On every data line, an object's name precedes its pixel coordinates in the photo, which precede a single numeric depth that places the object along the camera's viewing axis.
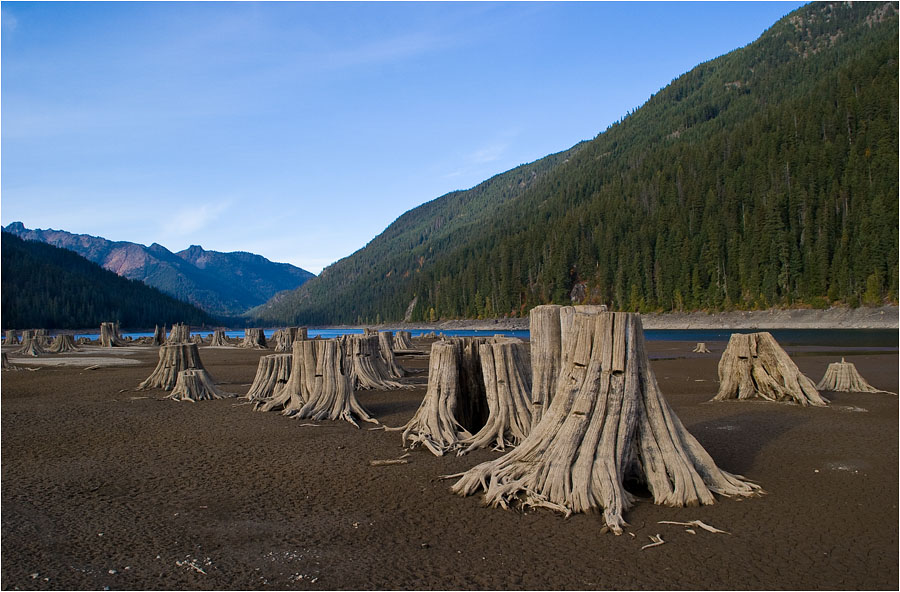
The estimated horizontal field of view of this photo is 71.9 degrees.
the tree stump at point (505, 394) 9.82
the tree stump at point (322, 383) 12.98
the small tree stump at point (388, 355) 22.45
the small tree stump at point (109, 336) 51.72
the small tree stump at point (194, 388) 16.12
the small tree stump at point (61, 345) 42.12
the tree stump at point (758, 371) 14.71
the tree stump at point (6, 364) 25.40
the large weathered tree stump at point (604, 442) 6.81
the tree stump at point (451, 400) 10.16
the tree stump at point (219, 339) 56.29
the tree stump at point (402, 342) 39.56
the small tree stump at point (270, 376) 15.88
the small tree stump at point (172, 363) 18.69
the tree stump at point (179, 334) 46.66
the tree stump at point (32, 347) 37.34
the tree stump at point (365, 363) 18.77
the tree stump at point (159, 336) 54.16
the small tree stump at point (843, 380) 16.50
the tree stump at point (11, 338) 60.67
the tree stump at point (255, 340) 53.44
